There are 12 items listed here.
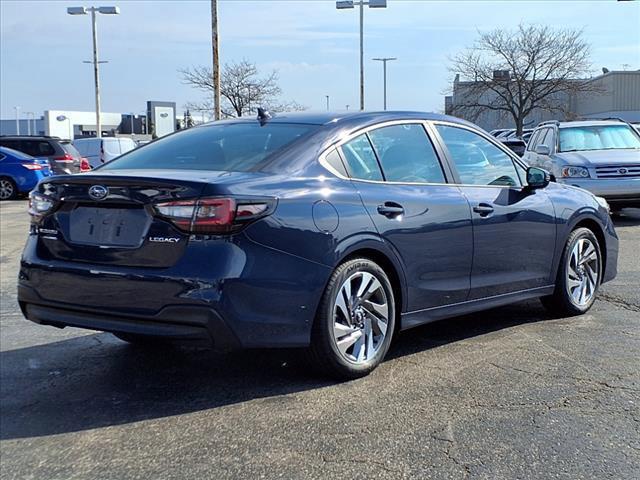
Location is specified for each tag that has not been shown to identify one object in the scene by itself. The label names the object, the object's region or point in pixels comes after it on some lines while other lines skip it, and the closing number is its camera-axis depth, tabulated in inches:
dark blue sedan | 147.4
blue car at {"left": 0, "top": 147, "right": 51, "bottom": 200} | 764.0
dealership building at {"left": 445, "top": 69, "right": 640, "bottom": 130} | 2121.2
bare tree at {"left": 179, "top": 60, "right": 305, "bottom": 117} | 1530.5
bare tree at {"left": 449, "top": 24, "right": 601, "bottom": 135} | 1648.6
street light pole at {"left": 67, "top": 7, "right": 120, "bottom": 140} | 1321.4
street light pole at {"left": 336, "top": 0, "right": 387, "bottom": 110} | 1330.0
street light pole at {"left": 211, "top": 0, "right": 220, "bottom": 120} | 792.9
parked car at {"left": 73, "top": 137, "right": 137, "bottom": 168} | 999.8
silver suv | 474.6
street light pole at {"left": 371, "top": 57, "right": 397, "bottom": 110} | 2202.3
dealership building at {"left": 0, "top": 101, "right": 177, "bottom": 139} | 2263.8
